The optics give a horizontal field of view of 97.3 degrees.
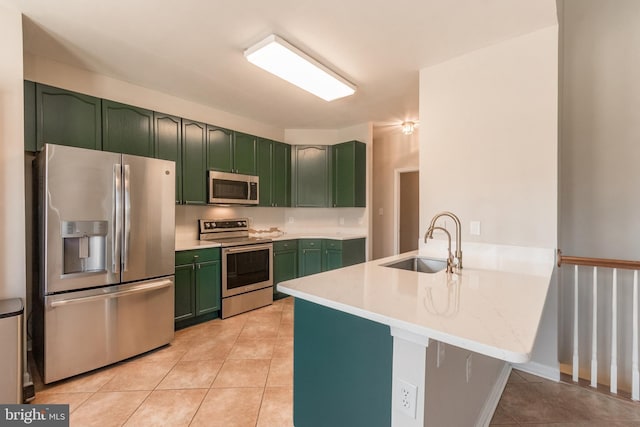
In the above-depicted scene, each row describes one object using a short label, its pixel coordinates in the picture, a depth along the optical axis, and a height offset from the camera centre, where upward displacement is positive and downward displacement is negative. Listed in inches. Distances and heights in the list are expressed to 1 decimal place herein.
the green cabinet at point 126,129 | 103.0 +32.0
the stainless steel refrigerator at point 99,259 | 76.0 -14.0
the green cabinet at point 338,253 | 156.6 -23.6
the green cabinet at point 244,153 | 145.6 +31.1
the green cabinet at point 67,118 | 89.1 +31.5
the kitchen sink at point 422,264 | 81.1 -15.7
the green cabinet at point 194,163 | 125.1 +22.3
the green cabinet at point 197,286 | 111.6 -30.8
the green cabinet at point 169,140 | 116.5 +30.8
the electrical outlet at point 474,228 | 92.8 -5.7
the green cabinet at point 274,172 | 158.9 +23.4
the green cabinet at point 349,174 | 167.0 +22.5
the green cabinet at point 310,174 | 173.8 +23.3
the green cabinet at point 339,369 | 43.9 -27.5
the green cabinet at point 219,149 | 134.6 +31.0
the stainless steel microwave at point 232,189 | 134.0 +11.8
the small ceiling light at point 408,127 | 165.6 +49.5
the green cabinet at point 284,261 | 149.9 -27.2
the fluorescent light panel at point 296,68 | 86.7 +49.9
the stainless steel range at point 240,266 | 126.6 -25.9
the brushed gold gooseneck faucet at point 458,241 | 59.9 -6.8
